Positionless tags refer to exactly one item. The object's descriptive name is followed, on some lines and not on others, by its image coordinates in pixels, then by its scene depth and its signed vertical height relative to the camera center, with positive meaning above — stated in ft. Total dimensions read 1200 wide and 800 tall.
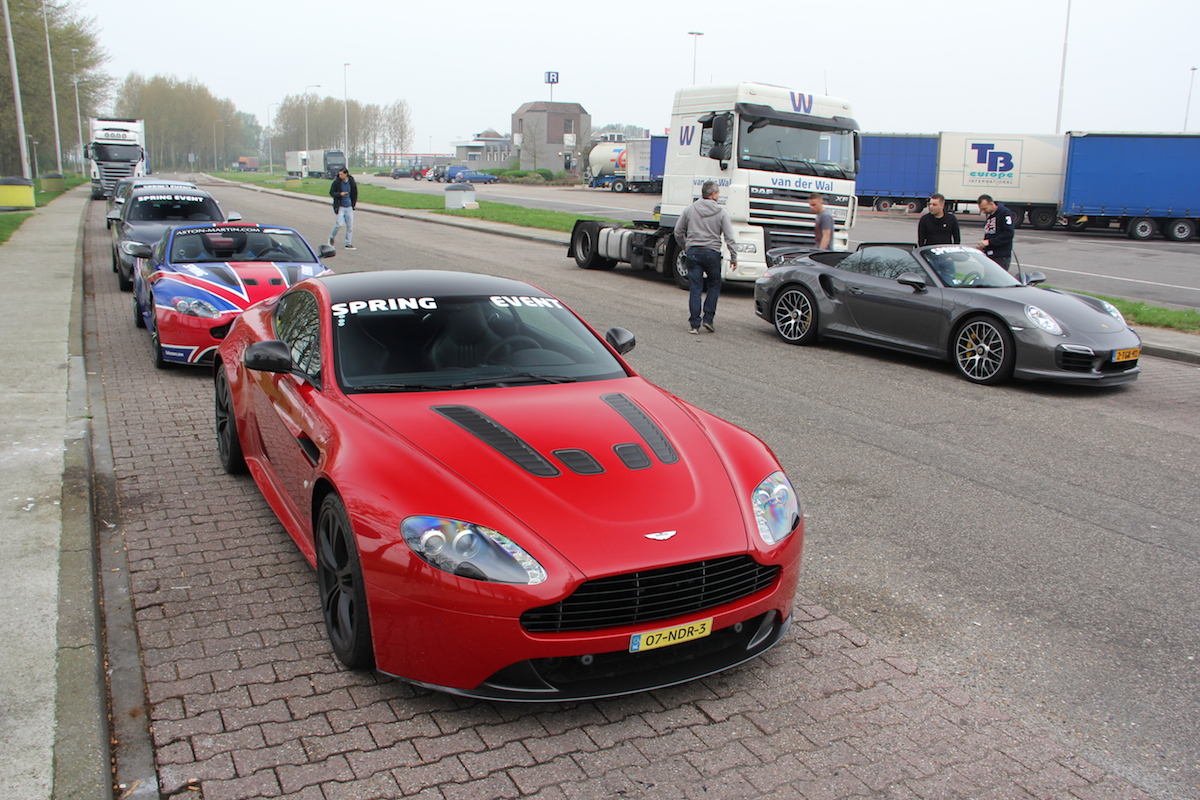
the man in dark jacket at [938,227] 41.42 -1.42
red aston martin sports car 10.25 -3.77
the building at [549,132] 352.49 +24.17
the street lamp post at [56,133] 184.28 +10.92
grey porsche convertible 30.01 -4.16
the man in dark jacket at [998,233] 40.09 -1.60
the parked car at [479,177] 262.47 +3.64
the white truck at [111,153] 146.51 +5.16
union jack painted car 28.71 -2.90
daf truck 49.78 +1.82
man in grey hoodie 39.50 -2.30
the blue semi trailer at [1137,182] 103.40 +1.70
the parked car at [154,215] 46.47 -1.46
